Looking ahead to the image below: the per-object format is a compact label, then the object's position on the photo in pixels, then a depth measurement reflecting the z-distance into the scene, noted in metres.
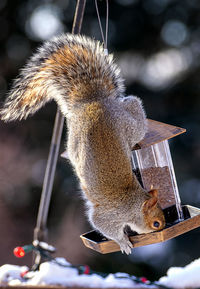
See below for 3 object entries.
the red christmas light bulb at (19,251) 2.56
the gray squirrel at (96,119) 2.79
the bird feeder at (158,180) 2.79
